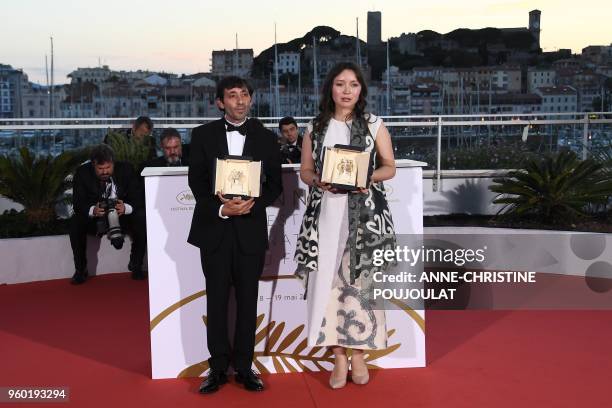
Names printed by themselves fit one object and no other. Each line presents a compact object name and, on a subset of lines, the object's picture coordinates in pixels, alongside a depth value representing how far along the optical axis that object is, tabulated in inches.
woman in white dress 165.9
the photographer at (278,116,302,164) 330.6
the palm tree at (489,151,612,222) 317.1
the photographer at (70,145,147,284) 290.0
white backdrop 177.3
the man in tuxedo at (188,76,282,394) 163.6
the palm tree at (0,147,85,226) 316.8
